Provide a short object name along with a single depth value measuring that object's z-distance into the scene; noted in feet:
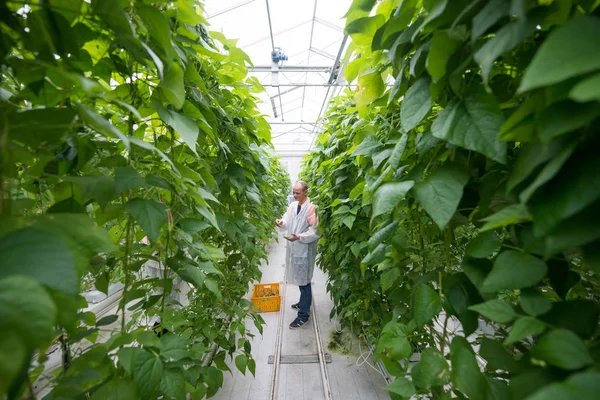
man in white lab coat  8.16
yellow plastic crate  8.42
